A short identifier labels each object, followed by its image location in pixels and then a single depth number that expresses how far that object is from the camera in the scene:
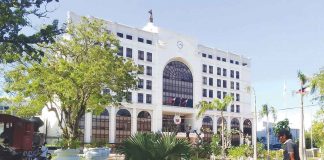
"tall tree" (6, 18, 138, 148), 32.28
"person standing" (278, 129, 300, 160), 11.25
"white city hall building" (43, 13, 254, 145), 72.75
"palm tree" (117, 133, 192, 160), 13.23
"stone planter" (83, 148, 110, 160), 29.53
